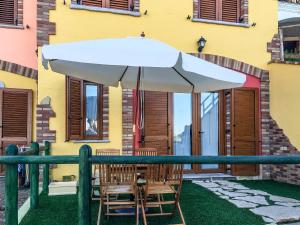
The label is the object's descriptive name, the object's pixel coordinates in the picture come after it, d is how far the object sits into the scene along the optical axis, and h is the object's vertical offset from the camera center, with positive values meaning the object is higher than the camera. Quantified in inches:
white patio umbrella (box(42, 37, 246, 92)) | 110.9 +28.8
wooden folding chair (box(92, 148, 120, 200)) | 185.9 -26.3
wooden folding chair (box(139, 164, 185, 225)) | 117.7 -32.1
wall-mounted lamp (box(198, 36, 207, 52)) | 223.0 +71.2
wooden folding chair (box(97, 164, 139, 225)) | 116.9 -30.5
